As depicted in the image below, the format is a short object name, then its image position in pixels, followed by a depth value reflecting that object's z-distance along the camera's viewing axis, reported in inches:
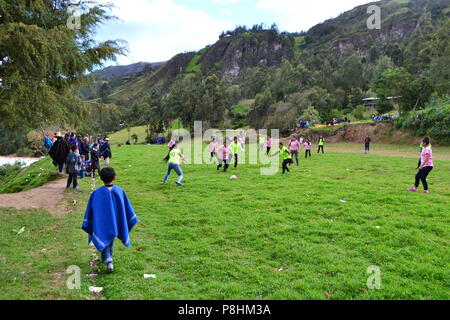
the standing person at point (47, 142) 816.0
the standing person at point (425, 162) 423.1
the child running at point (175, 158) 507.6
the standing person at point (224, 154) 676.7
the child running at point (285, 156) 643.5
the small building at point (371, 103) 2514.4
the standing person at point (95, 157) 600.7
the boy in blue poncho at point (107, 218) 203.5
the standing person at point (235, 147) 709.9
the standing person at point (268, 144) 1008.6
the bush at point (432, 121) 1298.0
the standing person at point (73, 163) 459.5
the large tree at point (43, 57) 293.4
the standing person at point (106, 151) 720.0
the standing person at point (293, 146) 765.4
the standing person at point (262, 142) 1218.6
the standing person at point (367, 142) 1130.6
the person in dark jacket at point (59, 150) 545.3
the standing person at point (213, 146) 844.6
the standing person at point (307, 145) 983.5
